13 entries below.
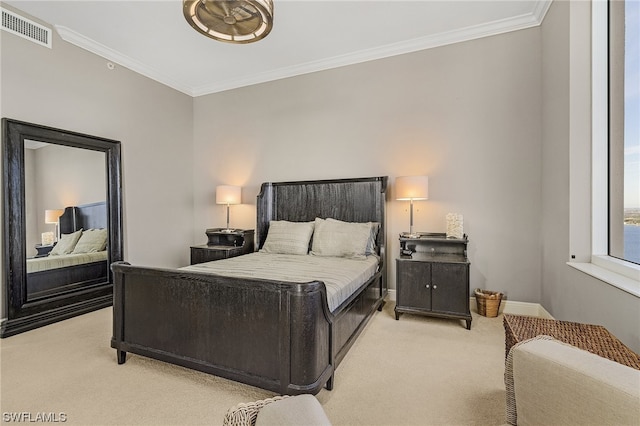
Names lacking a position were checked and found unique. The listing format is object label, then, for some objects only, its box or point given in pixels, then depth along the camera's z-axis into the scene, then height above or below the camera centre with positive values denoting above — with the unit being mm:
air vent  2805 +1802
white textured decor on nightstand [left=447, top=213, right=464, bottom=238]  3066 -181
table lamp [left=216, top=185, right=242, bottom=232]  4137 +224
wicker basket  2982 -964
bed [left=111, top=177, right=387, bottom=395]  1624 -719
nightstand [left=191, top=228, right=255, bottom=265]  3787 -489
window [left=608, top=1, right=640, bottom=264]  1834 +513
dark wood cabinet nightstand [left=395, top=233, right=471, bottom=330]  2771 -711
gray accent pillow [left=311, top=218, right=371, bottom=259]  3137 -328
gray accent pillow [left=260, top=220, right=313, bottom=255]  3385 -333
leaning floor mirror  2777 -129
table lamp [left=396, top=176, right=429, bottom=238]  3131 +223
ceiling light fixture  1918 +1336
